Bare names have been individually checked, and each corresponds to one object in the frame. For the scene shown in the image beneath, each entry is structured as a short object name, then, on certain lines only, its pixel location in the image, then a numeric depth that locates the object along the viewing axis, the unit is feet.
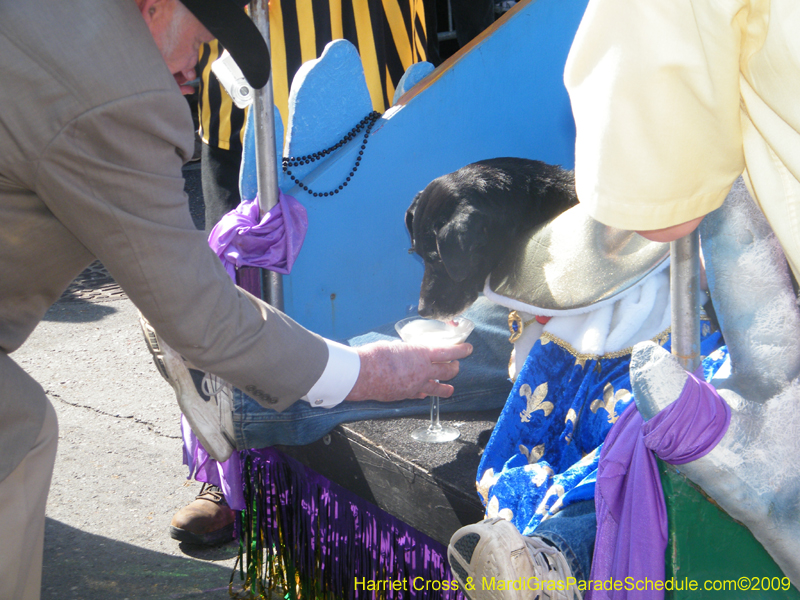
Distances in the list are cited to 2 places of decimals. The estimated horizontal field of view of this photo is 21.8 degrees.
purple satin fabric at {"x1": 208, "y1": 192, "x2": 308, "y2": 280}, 10.60
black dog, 9.82
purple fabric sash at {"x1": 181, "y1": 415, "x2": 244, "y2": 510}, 10.64
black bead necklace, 10.91
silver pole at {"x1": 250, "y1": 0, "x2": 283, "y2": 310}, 10.26
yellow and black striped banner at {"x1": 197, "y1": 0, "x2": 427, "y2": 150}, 11.71
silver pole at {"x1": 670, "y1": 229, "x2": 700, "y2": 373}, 8.48
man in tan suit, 8.32
